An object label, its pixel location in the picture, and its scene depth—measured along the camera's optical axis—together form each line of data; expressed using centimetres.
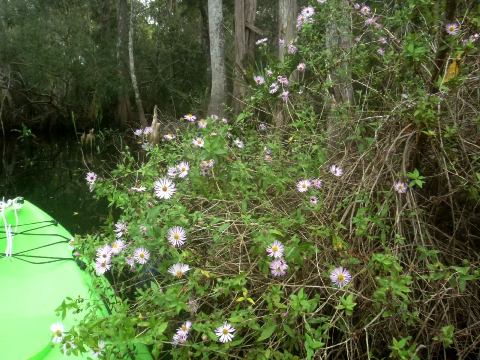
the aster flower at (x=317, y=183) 231
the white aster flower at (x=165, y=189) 215
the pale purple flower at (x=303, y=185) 222
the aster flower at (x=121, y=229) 227
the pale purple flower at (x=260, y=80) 314
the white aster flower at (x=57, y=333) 165
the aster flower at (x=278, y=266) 189
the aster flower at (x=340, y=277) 188
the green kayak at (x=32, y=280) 215
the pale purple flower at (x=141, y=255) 200
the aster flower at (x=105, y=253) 199
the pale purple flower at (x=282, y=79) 305
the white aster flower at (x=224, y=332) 172
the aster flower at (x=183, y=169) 234
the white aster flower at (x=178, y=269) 190
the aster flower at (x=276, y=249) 189
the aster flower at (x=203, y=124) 277
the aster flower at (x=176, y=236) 199
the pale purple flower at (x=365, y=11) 275
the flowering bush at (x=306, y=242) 179
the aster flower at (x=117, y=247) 203
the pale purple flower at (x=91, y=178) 272
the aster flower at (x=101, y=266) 195
